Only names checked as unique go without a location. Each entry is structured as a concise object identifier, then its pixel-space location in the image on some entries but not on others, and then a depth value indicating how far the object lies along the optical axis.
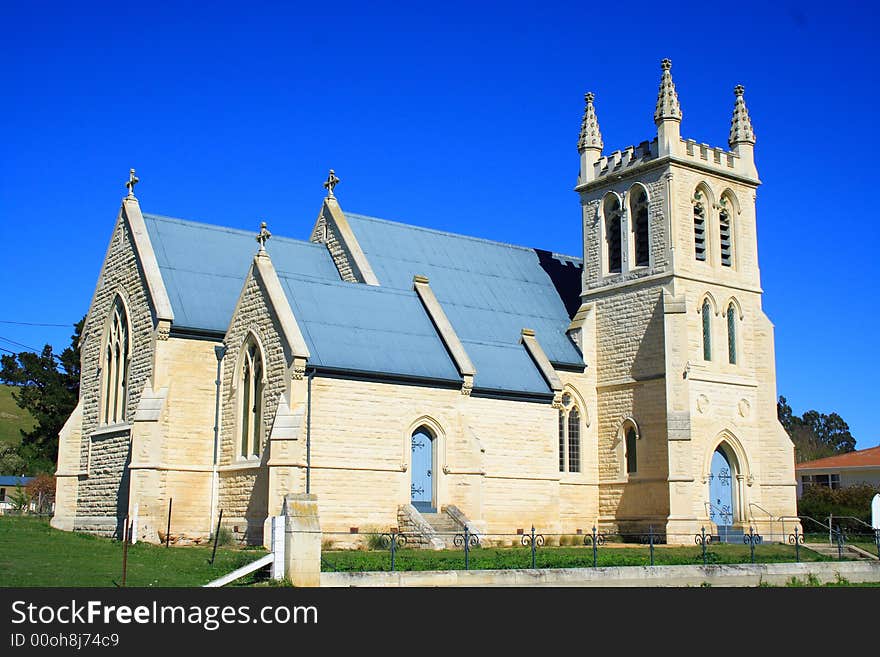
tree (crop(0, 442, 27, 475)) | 90.10
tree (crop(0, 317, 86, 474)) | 59.28
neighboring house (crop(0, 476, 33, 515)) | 83.94
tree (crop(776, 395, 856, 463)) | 114.15
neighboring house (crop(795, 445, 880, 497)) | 55.16
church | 31.80
